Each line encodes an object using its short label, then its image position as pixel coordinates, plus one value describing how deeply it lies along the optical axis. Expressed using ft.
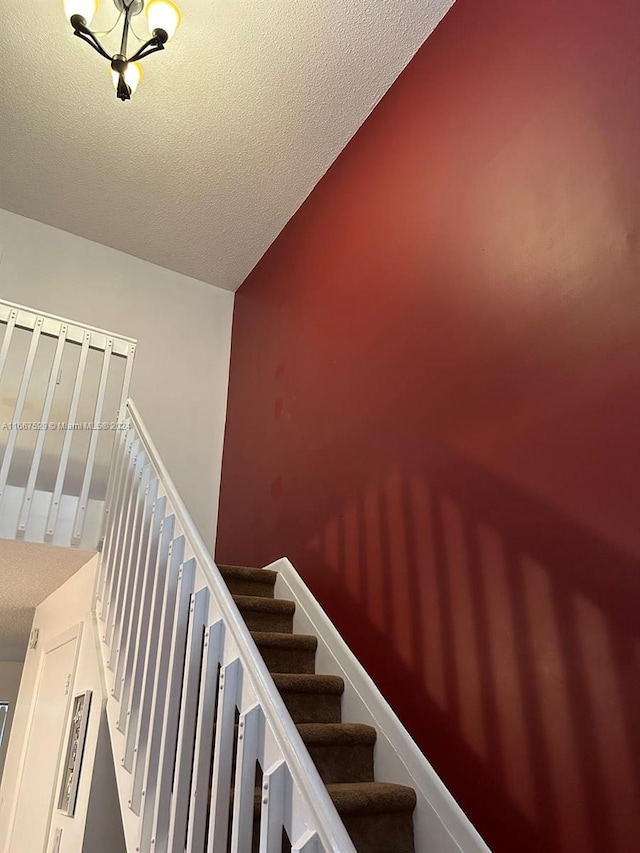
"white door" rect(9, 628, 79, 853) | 11.02
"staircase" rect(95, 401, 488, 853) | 4.73
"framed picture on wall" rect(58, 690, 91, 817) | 9.68
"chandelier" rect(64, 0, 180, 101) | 8.73
